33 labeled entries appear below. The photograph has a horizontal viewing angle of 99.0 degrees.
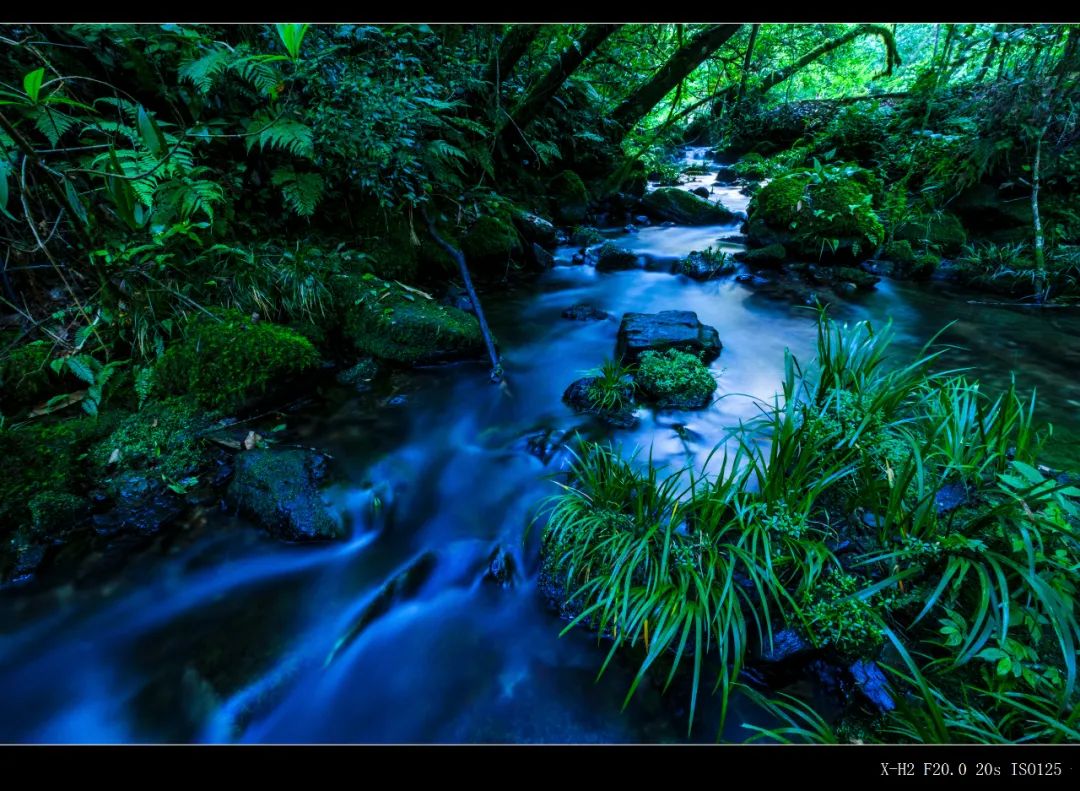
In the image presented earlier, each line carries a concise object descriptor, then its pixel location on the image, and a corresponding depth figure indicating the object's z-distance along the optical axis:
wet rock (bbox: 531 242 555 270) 7.27
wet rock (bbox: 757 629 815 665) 2.03
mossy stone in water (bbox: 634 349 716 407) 4.08
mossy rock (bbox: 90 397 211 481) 3.00
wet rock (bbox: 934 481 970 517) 2.28
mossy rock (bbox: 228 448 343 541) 2.83
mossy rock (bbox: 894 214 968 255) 7.18
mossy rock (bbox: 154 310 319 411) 3.42
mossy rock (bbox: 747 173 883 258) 7.20
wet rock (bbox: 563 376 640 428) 3.91
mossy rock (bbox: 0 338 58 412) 3.07
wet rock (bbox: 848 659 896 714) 1.81
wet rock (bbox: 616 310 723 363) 4.68
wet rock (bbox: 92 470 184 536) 2.77
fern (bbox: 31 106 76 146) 2.80
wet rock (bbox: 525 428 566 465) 3.67
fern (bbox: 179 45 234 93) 3.30
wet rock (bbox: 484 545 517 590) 2.67
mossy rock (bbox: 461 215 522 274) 6.36
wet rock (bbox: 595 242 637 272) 7.68
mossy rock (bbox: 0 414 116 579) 2.56
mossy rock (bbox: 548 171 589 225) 9.05
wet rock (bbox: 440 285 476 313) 5.43
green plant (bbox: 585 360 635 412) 4.01
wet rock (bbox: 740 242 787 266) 7.52
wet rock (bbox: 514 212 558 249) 7.55
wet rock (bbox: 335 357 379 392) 4.27
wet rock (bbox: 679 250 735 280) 7.43
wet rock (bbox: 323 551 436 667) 2.41
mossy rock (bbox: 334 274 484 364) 4.43
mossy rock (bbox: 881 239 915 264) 6.99
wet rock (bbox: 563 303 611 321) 6.06
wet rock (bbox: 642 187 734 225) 9.89
